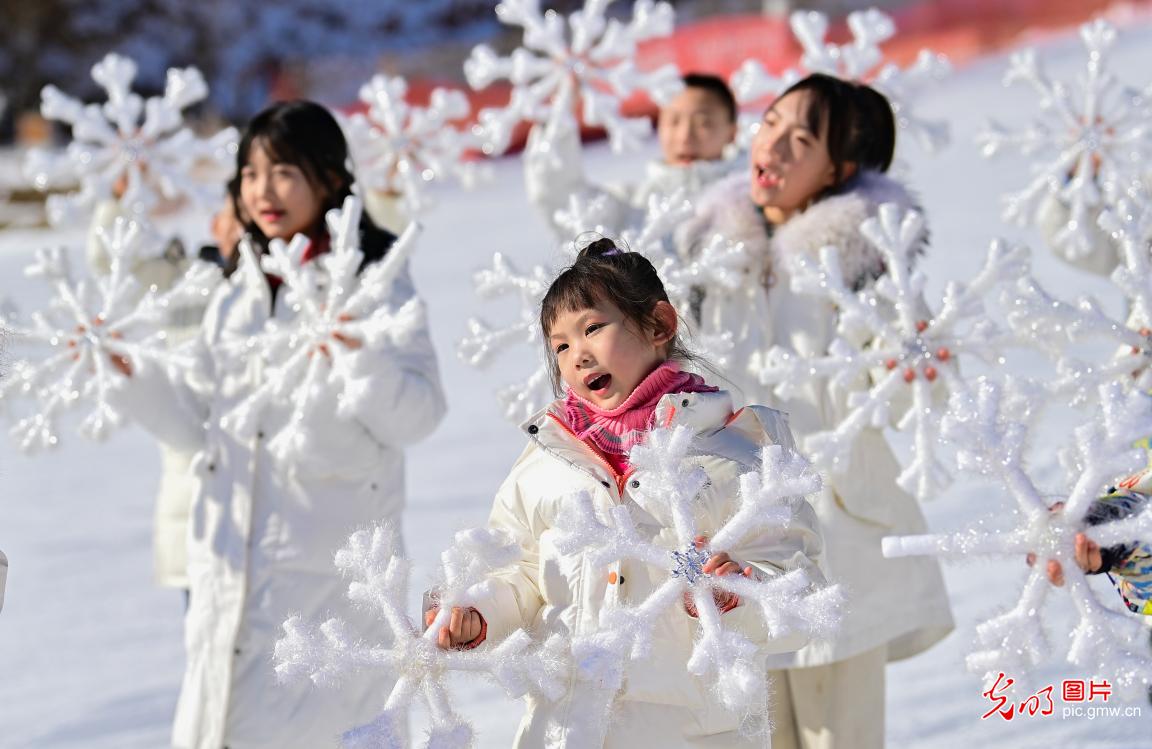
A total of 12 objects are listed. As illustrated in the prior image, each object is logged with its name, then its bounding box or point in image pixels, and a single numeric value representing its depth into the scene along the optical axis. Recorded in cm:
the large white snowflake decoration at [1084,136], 849
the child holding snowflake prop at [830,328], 664
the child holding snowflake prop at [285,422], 652
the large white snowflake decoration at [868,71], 853
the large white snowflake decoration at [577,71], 848
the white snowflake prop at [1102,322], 571
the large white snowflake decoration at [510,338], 679
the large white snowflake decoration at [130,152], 952
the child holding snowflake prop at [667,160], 828
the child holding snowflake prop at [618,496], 460
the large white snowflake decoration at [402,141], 966
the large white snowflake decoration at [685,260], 670
